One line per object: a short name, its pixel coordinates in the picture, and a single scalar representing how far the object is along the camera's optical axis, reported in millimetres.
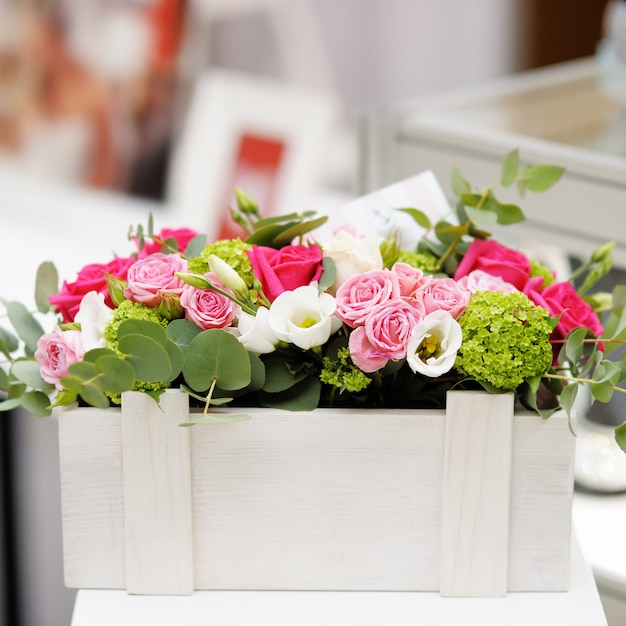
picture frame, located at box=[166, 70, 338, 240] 2912
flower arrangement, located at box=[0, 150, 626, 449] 1490
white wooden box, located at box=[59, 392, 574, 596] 1523
